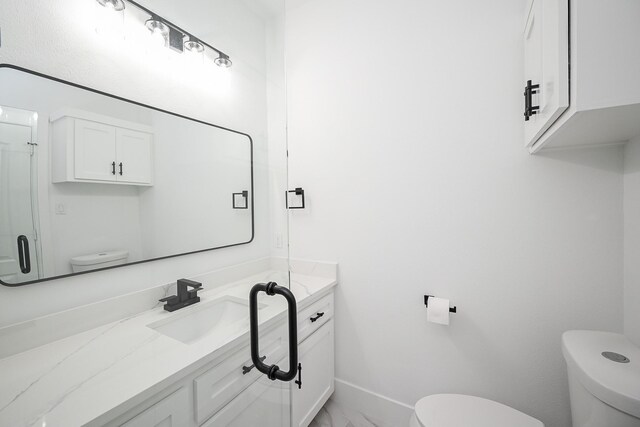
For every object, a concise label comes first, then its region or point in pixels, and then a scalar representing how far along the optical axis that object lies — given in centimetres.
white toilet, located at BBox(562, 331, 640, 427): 73
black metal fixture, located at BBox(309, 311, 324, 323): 144
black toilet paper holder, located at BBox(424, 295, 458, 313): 135
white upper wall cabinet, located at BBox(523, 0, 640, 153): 62
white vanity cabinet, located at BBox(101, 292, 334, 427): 74
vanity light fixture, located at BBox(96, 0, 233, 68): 101
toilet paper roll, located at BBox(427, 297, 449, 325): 131
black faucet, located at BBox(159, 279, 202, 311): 116
